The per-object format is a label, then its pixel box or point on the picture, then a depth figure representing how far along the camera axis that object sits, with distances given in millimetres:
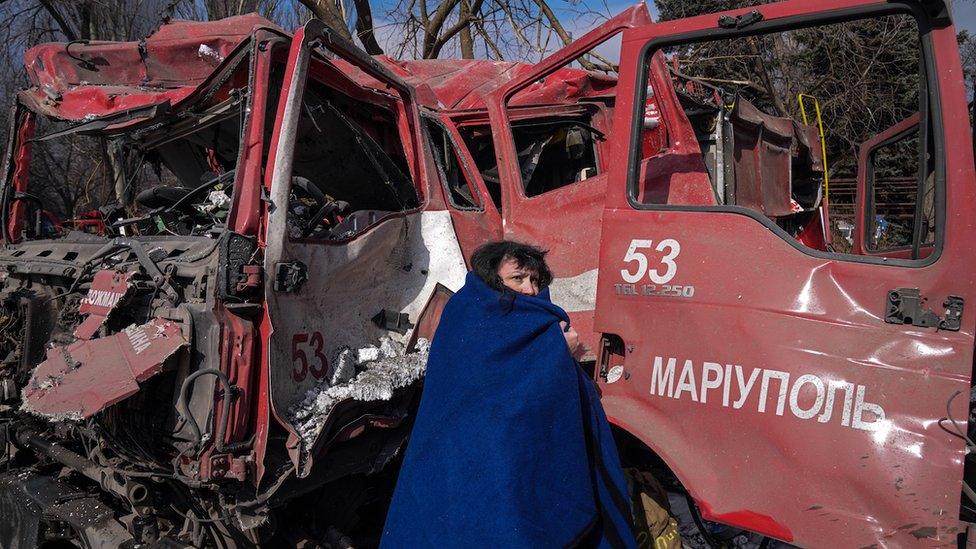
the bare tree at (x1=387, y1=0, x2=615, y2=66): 9381
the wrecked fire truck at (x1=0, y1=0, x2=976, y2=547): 2037
